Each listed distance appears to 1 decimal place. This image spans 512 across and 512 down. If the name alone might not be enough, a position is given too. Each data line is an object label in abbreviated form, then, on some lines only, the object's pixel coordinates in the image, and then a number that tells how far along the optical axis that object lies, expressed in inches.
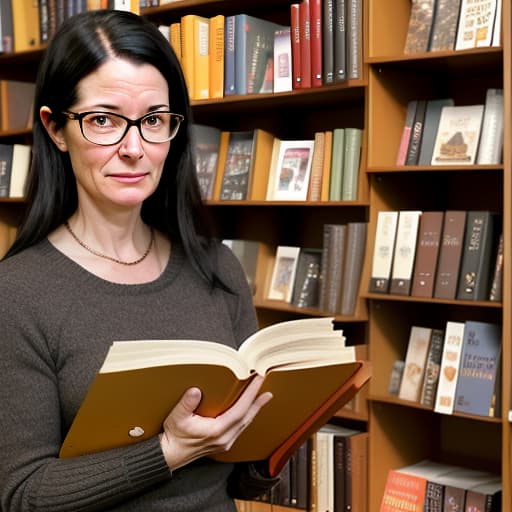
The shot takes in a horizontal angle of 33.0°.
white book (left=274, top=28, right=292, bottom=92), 111.3
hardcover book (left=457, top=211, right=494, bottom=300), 95.7
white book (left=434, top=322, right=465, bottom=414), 98.2
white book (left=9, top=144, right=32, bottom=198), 146.3
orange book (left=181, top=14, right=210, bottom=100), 117.7
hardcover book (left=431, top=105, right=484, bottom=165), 98.4
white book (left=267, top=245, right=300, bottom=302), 115.2
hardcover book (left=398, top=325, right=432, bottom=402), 103.1
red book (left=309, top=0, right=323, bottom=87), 106.4
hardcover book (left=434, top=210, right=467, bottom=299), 97.5
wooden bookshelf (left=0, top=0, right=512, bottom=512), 97.0
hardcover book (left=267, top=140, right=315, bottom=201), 112.2
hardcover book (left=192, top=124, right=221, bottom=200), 120.8
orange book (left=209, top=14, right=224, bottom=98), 116.6
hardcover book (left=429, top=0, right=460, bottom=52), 98.9
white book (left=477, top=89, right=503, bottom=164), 96.1
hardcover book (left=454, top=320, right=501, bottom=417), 95.3
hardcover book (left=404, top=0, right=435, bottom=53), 101.5
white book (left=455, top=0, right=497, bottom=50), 95.0
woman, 48.7
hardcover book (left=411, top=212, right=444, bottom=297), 99.1
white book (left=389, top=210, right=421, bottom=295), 100.7
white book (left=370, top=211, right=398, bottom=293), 102.2
